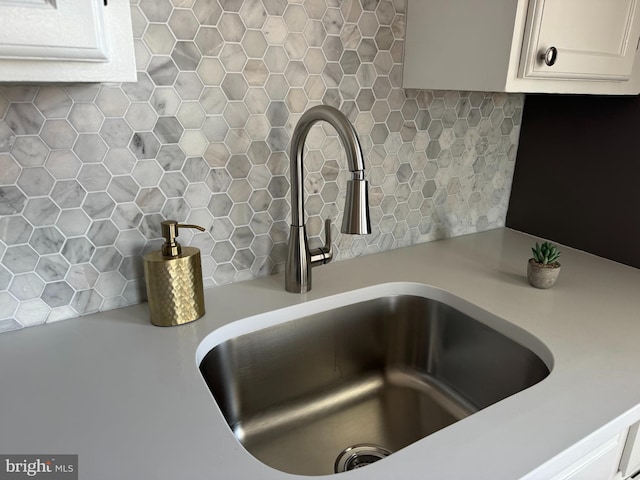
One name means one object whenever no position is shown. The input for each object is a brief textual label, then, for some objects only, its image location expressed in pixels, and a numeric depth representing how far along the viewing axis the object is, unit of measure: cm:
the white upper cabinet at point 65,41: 53
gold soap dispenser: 86
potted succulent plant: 108
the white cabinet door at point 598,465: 67
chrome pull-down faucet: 83
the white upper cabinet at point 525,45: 88
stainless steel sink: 92
